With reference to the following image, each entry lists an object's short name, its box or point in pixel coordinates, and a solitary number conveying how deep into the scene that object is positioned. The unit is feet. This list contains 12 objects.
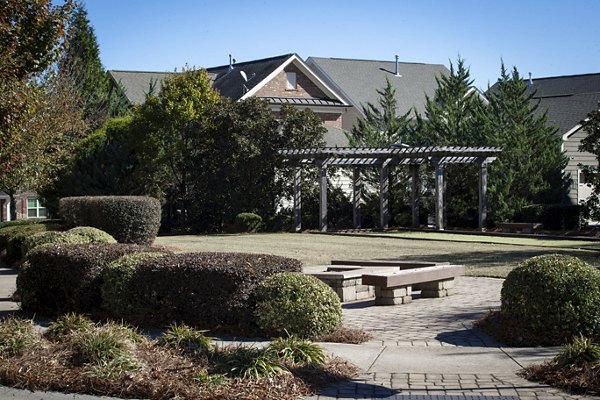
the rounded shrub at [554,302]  30.89
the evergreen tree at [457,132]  125.70
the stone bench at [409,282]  42.39
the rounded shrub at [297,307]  32.50
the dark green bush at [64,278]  39.65
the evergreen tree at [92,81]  145.71
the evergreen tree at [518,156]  120.98
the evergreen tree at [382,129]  129.80
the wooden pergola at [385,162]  111.65
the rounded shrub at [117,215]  76.48
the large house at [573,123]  146.00
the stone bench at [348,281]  45.06
